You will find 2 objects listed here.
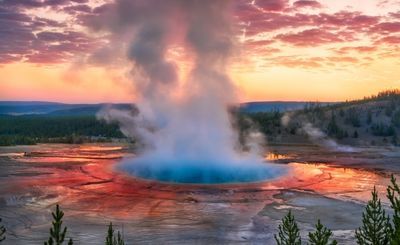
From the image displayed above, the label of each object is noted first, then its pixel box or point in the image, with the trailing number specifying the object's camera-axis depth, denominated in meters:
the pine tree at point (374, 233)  8.60
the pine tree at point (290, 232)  8.14
